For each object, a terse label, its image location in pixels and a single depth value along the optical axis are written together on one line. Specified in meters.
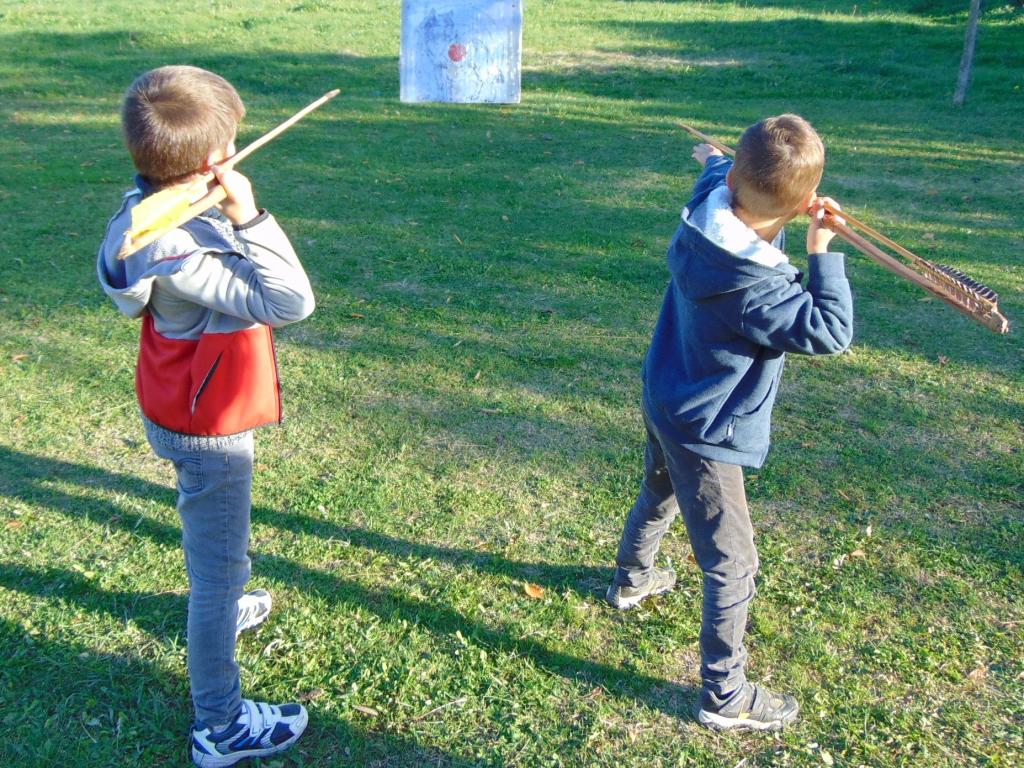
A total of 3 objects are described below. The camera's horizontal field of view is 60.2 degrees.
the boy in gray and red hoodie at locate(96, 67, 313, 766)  1.88
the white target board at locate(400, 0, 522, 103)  10.17
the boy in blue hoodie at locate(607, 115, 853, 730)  2.10
